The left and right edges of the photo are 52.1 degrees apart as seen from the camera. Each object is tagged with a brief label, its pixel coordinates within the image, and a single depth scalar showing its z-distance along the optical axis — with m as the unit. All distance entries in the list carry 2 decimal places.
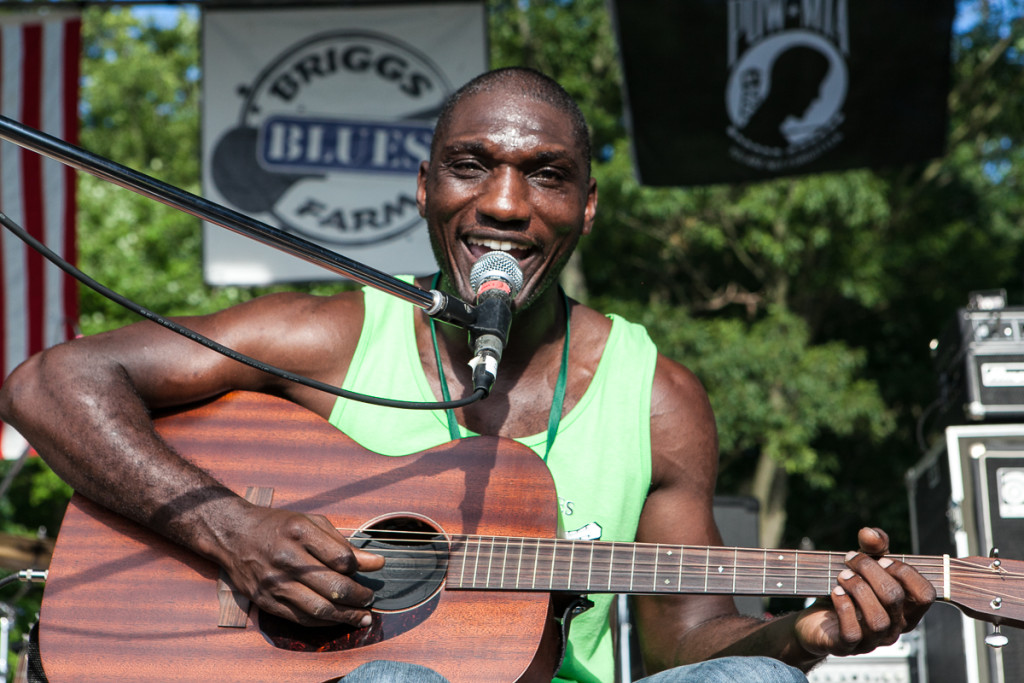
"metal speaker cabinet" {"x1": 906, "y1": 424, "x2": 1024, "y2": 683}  3.47
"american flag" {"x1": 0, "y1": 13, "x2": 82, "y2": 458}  5.70
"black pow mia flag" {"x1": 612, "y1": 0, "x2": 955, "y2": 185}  5.39
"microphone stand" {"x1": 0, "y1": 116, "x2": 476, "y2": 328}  1.70
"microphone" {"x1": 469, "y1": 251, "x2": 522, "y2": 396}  1.95
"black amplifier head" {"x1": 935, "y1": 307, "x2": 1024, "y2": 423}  3.78
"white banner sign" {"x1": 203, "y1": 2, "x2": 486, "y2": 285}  5.80
